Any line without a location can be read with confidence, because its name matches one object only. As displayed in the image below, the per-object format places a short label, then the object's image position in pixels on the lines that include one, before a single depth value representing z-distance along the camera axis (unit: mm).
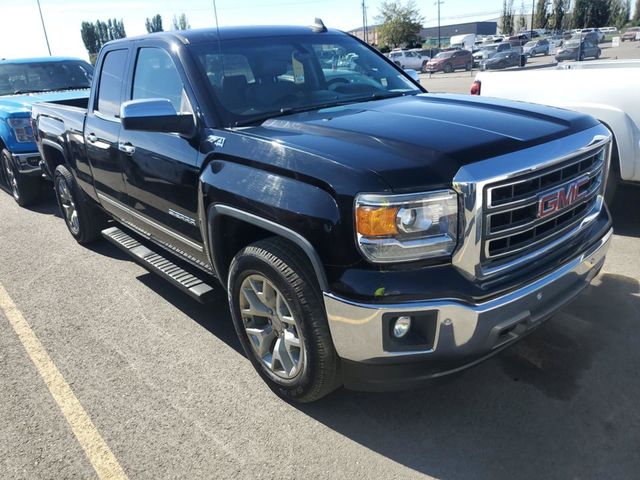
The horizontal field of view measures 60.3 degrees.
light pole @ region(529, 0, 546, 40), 67450
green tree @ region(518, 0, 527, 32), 93562
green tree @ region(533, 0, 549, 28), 84375
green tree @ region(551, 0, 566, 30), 81188
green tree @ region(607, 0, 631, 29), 78375
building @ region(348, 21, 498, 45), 111750
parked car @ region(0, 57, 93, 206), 7153
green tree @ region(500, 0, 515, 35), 83375
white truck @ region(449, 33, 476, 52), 73969
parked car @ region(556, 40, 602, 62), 27462
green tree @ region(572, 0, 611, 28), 74312
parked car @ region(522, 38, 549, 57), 43856
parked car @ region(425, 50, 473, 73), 39400
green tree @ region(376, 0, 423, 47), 70562
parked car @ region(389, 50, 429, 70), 44719
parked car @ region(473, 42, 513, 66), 38562
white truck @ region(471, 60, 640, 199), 4676
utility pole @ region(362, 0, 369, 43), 67688
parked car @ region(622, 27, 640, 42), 53062
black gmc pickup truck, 2289
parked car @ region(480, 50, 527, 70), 32388
